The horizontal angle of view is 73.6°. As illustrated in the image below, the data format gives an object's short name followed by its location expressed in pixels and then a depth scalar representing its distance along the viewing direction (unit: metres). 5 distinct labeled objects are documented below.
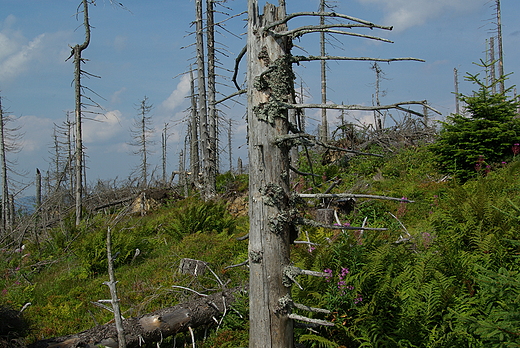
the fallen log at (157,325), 4.01
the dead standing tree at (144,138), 34.82
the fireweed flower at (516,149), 8.83
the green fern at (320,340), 3.42
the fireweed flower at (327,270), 4.20
